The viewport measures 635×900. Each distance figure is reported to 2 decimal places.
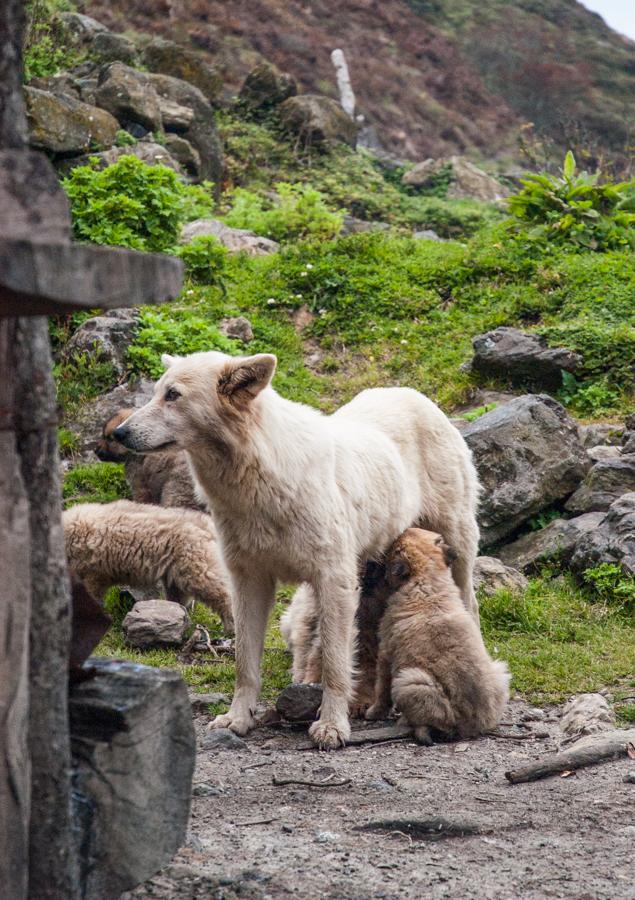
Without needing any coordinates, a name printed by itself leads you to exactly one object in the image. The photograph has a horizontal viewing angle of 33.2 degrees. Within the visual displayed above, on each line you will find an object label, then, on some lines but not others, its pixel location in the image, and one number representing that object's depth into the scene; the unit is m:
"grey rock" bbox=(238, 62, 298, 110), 27.17
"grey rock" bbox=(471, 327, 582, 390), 11.80
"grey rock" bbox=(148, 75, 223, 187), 21.14
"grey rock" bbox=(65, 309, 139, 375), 11.53
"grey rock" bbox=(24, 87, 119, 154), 14.59
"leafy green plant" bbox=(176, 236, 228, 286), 13.93
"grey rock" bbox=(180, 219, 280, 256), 16.06
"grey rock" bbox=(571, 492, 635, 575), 8.42
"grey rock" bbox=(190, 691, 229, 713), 6.73
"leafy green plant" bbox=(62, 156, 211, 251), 12.89
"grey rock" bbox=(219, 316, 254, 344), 13.00
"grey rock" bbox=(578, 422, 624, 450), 10.81
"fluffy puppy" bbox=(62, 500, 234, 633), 8.20
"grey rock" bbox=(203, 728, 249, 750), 5.89
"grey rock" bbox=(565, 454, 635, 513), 9.42
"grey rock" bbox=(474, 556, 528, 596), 8.66
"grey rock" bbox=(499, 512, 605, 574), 9.02
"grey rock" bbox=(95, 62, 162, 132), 19.16
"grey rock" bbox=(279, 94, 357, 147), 26.27
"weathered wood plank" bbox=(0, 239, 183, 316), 2.25
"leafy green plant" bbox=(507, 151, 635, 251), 14.57
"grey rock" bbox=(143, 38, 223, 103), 24.45
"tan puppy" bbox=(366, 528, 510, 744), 5.89
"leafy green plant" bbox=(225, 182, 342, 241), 16.50
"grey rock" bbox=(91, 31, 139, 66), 22.95
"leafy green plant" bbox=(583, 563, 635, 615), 8.25
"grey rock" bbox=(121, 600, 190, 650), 7.77
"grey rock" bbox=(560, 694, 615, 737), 5.95
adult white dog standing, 5.93
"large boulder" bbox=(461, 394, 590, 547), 9.55
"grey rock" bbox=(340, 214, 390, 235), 19.15
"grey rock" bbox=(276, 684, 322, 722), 6.41
